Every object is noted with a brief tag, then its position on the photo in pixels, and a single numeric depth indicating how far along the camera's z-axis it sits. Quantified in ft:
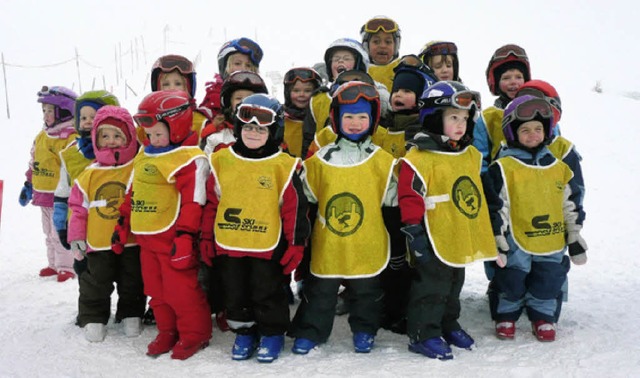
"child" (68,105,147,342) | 15.08
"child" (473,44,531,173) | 17.07
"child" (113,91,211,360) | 13.92
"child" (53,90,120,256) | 16.74
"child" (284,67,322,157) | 17.34
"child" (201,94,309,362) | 13.35
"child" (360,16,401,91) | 19.53
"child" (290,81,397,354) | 13.65
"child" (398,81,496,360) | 13.53
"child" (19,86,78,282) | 21.11
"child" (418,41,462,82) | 18.49
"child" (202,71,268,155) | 16.02
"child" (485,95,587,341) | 14.47
